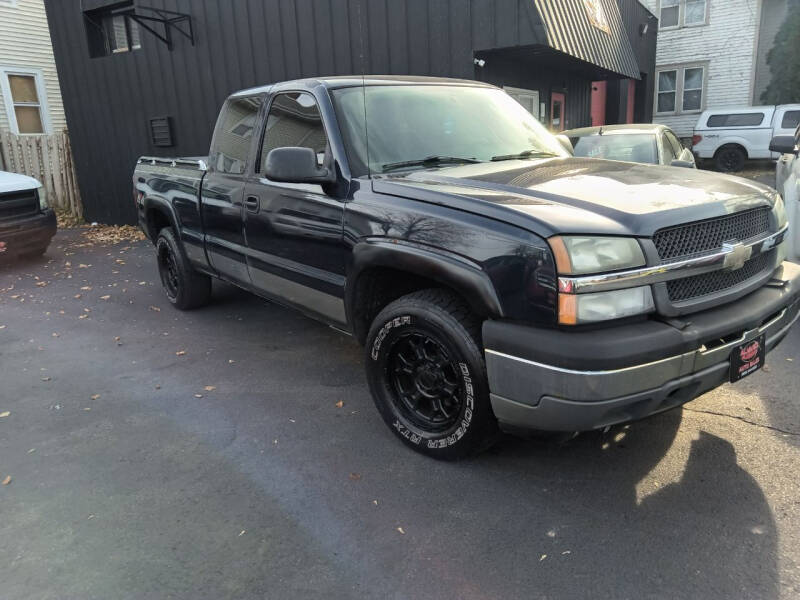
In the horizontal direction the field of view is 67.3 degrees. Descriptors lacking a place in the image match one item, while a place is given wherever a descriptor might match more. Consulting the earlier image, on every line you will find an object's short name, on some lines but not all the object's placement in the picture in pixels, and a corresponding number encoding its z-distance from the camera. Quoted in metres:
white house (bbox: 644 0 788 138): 19.00
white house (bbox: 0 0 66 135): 15.88
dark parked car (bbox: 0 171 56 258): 7.80
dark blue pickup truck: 2.25
